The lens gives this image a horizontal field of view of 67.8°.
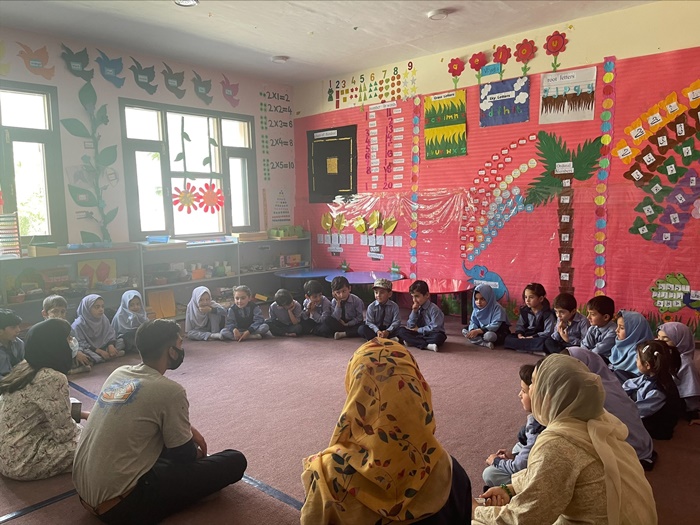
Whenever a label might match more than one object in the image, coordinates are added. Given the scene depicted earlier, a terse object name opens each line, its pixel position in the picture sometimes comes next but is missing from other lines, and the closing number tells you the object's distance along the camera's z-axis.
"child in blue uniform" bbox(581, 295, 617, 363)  3.85
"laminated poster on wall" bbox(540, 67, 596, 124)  4.94
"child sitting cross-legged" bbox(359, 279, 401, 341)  5.14
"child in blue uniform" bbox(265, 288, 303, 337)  5.44
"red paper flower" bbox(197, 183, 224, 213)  6.59
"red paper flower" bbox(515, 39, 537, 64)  5.22
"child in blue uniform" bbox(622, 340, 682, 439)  2.86
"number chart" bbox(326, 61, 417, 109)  6.24
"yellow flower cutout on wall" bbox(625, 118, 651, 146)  4.67
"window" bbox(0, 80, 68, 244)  4.97
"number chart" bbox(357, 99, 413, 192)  6.32
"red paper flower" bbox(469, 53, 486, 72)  5.56
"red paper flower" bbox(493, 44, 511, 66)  5.38
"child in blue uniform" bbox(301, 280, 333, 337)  5.47
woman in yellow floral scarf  1.36
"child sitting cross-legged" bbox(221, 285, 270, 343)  5.33
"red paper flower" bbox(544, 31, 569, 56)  5.03
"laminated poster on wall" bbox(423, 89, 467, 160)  5.80
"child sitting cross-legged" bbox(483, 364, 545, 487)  2.22
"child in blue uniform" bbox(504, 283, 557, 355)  4.61
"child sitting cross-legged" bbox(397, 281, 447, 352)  4.81
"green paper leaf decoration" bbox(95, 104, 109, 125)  5.55
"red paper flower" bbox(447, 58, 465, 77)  5.74
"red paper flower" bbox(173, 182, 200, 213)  6.32
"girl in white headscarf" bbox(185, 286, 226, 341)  5.39
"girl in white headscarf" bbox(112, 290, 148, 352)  4.91
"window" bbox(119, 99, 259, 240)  5.94
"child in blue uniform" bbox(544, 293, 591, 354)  4.32
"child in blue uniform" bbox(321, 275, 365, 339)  5.34
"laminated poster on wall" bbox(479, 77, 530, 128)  5.33
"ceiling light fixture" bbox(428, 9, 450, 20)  4.62
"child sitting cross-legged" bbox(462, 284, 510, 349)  4.85
